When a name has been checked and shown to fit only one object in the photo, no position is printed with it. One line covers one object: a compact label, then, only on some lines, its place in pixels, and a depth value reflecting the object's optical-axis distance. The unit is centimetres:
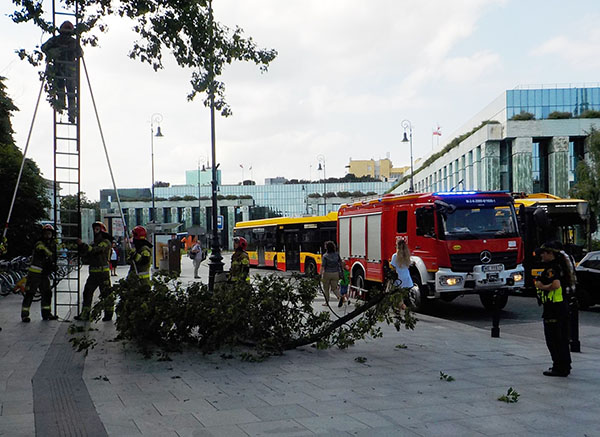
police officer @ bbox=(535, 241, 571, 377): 709
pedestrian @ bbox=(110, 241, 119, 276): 2957
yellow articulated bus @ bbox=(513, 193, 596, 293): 1781
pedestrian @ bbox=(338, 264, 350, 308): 1528
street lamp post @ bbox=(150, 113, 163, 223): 4738
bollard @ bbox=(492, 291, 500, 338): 1040
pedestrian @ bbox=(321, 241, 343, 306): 1496
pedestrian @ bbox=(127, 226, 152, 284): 1071
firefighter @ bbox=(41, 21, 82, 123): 957
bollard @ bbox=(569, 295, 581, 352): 902
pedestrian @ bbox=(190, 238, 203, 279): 2762
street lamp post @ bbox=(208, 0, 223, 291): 1822
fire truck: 1350
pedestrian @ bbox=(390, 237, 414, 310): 1325
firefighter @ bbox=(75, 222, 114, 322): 1123
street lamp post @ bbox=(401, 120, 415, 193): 4597
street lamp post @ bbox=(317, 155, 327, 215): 9522
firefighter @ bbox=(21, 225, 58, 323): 1176
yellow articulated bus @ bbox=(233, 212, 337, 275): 2769
